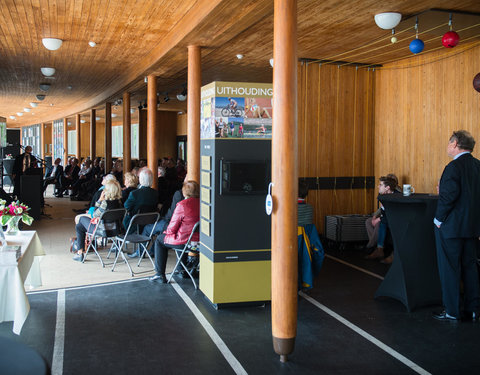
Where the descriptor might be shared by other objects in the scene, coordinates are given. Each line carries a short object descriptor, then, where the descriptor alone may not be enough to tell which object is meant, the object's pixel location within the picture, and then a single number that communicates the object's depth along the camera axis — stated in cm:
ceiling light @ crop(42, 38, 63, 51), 753
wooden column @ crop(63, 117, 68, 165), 2377
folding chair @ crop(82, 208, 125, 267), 636
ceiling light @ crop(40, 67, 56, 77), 1006
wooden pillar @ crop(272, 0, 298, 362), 354
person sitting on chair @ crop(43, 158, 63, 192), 1571
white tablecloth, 377
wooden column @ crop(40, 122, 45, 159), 2803
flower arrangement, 462
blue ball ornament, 591
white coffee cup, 504
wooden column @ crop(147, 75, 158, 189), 982
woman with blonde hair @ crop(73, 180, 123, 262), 672
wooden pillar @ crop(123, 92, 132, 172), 1320
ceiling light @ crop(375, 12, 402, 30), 579
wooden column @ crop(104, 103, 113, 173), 1562
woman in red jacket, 561
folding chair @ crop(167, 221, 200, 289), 554
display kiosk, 475
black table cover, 485
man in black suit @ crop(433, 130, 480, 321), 442
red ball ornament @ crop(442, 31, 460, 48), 564
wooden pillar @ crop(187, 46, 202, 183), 715
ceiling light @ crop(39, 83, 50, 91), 1230
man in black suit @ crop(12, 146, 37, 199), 1147
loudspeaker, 1066
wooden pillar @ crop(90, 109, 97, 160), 1889
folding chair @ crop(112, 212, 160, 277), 616
